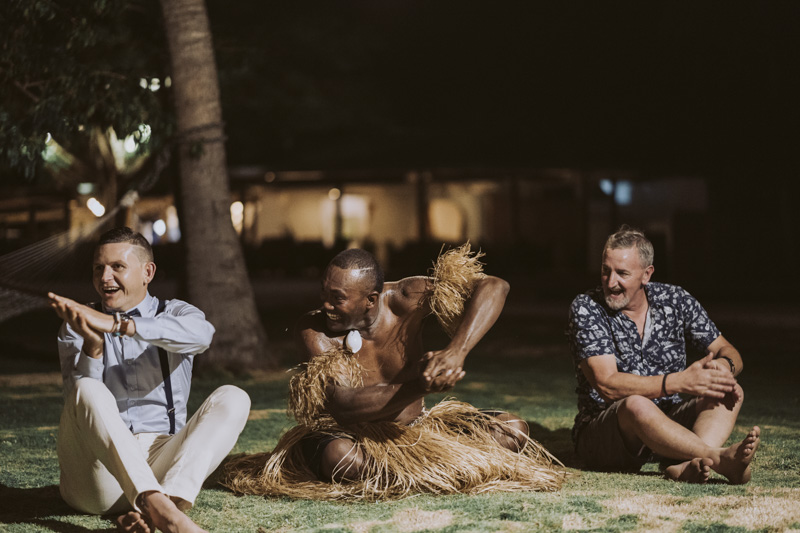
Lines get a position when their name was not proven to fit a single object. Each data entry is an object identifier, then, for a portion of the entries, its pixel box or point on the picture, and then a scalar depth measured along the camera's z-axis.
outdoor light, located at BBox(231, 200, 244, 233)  20.44
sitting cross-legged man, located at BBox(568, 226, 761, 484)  4.27
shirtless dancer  4.03
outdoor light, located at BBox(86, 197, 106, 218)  8.88
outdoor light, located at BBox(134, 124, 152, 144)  9.96
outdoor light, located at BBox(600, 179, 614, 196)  24.95
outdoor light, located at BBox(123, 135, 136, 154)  18.27
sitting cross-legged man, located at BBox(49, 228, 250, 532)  3.45
